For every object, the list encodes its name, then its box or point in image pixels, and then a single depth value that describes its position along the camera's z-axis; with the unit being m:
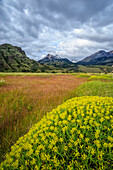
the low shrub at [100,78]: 12.32
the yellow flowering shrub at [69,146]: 1.27
